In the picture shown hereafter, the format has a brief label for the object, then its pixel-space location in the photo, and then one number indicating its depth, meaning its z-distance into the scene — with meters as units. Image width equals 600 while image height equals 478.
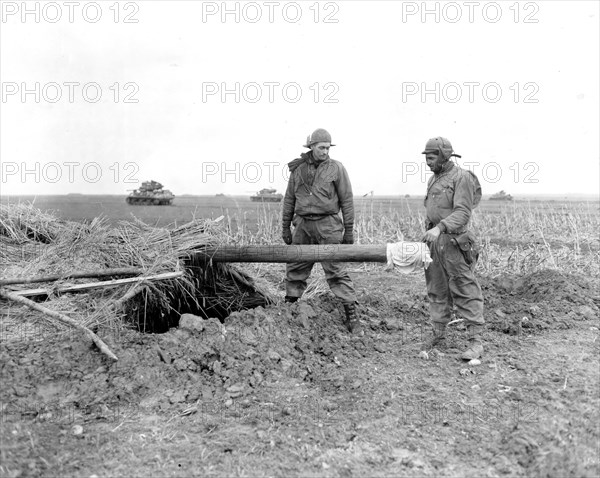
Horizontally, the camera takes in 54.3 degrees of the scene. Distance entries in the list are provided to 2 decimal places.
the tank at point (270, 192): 37.00
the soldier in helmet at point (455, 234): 4.97
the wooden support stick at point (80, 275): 4.82
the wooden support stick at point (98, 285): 4.91
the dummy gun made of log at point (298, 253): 5.56
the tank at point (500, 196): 48.14
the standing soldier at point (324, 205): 6.04
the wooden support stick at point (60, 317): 4.43
